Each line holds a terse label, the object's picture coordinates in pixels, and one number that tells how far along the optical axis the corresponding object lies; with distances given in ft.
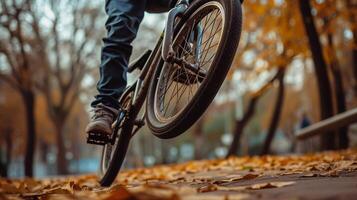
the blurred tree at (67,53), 77.20
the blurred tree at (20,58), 53.93
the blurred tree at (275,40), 43.34
